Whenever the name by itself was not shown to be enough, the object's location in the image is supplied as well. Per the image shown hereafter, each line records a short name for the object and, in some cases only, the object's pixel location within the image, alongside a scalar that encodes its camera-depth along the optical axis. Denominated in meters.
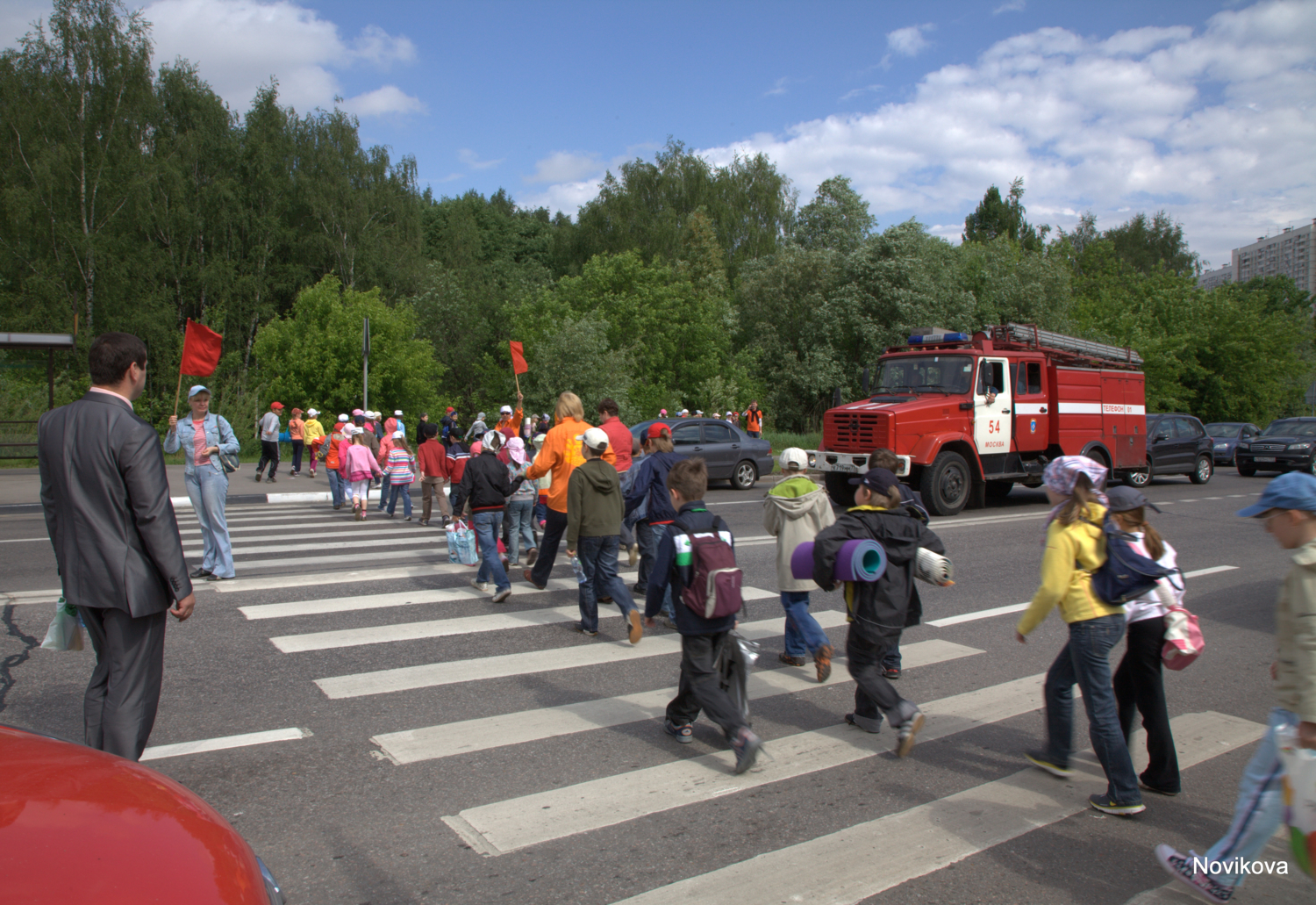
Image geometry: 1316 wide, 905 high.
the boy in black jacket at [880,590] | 4.39
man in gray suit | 3.51
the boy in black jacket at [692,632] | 4.25
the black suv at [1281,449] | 23.39
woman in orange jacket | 7.56
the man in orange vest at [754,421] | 26.97
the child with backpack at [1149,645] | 3.79
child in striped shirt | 13.44
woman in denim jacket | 7.91
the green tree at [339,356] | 30.58
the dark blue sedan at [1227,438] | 29.28
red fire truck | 14.38
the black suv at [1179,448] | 21.05
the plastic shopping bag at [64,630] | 3.75
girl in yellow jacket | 3.71
